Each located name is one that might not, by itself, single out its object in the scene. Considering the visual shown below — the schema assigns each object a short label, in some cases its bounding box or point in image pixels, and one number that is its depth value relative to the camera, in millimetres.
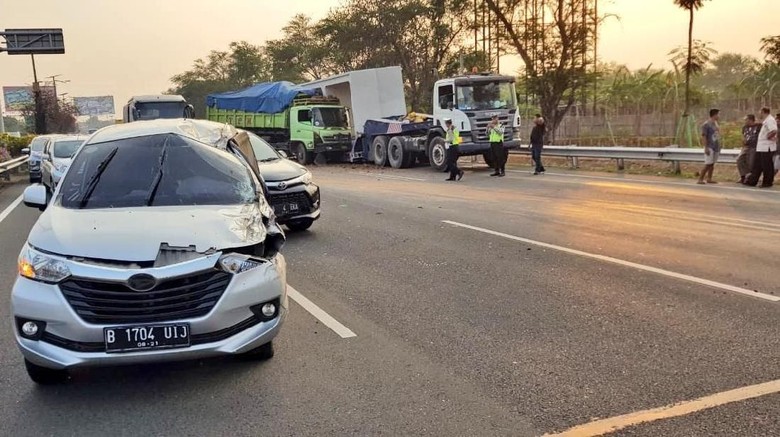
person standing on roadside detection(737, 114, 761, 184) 14250
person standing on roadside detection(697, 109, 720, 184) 14703
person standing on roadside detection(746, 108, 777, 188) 13719
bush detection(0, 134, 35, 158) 36744
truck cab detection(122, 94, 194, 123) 23453
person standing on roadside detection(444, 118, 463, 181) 18641
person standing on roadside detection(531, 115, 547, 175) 19672
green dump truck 26344
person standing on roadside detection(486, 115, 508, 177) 19297
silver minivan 3912
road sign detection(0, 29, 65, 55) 32094
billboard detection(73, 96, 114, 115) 119062
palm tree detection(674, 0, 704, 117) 25078
